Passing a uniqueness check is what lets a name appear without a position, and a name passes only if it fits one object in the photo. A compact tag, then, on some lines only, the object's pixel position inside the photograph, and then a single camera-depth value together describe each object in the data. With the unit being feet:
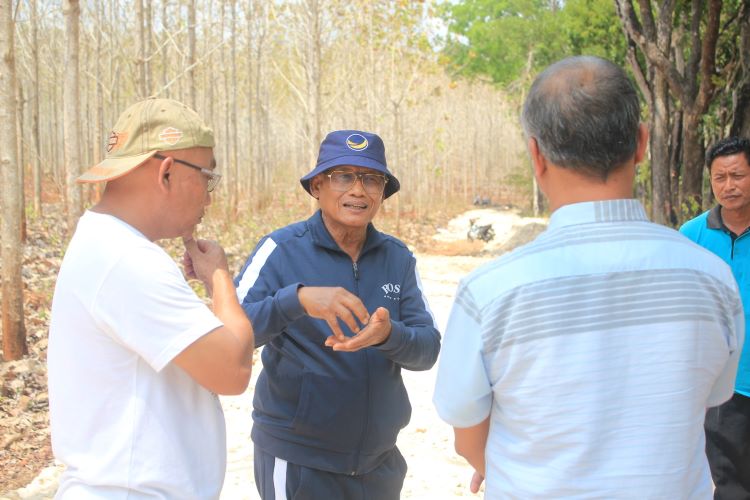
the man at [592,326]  4.51
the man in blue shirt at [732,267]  9.48
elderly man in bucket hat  7.71
